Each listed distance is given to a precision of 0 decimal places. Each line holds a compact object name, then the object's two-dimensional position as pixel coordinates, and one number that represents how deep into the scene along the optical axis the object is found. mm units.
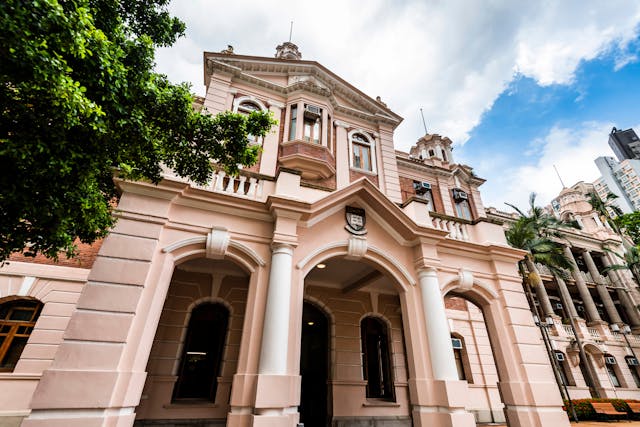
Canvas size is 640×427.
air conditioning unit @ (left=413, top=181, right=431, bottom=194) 16938
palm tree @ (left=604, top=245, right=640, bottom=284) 26516
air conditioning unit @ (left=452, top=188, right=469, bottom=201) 17491
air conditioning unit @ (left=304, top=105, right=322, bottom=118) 13359
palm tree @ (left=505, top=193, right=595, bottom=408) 17766
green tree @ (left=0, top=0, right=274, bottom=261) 3850
